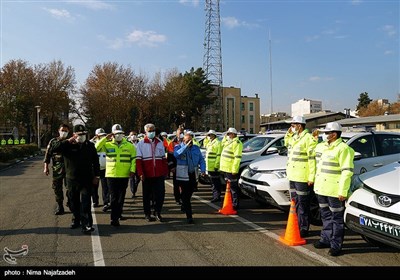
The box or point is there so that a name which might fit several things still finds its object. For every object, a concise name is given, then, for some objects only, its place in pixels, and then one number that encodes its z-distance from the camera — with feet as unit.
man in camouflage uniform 25.09
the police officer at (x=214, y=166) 30.12
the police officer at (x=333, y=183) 15.92
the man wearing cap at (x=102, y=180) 27.80
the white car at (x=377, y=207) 13.73
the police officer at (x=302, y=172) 18.92
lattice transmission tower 179.69
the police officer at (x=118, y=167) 21.72
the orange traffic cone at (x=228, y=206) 24.95
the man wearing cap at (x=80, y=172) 20.21
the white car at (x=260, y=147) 31.45
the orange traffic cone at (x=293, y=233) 18.04
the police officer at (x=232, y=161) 25.69
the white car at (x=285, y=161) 21.61
